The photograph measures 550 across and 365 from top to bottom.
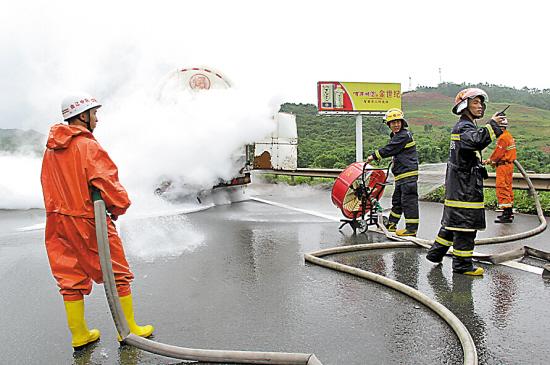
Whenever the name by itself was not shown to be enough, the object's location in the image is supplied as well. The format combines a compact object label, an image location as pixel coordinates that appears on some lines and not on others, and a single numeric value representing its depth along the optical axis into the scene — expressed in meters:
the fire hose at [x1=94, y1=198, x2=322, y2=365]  2.90
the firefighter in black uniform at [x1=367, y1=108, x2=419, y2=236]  6.84
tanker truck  11.15
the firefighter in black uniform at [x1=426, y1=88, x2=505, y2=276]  4.79
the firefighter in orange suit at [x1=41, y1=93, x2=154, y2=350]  3.23
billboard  24.08
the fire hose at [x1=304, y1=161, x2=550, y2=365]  3.15
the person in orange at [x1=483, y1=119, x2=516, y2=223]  8.34
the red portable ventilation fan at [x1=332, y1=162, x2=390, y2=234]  7.41
